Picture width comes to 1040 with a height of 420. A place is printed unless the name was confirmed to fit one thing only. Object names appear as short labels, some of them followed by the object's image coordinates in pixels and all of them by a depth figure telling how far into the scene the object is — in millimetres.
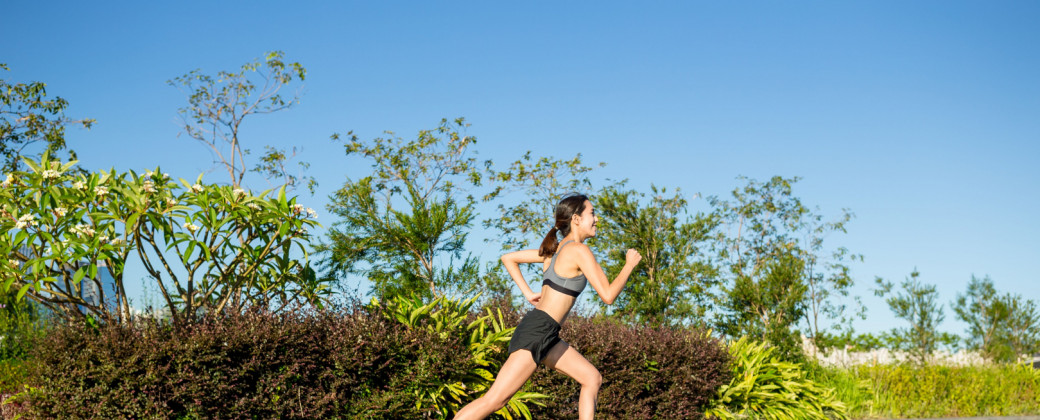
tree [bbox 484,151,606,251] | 18359
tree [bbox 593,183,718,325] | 12430
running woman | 4898
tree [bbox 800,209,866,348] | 17875
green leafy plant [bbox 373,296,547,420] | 6445
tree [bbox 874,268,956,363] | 17688
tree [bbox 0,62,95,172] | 14805
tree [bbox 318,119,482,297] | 12023
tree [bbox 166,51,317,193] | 17500
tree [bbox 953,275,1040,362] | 20438
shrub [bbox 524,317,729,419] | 7375
